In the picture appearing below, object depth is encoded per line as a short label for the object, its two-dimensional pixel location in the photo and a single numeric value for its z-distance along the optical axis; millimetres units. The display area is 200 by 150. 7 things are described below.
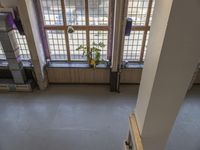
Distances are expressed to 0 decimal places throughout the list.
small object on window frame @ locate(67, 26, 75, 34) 4739
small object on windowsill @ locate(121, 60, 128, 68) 5290
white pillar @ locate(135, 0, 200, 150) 1046
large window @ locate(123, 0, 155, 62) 4543
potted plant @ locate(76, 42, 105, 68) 5071
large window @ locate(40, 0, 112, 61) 4613
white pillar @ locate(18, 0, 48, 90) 4152
